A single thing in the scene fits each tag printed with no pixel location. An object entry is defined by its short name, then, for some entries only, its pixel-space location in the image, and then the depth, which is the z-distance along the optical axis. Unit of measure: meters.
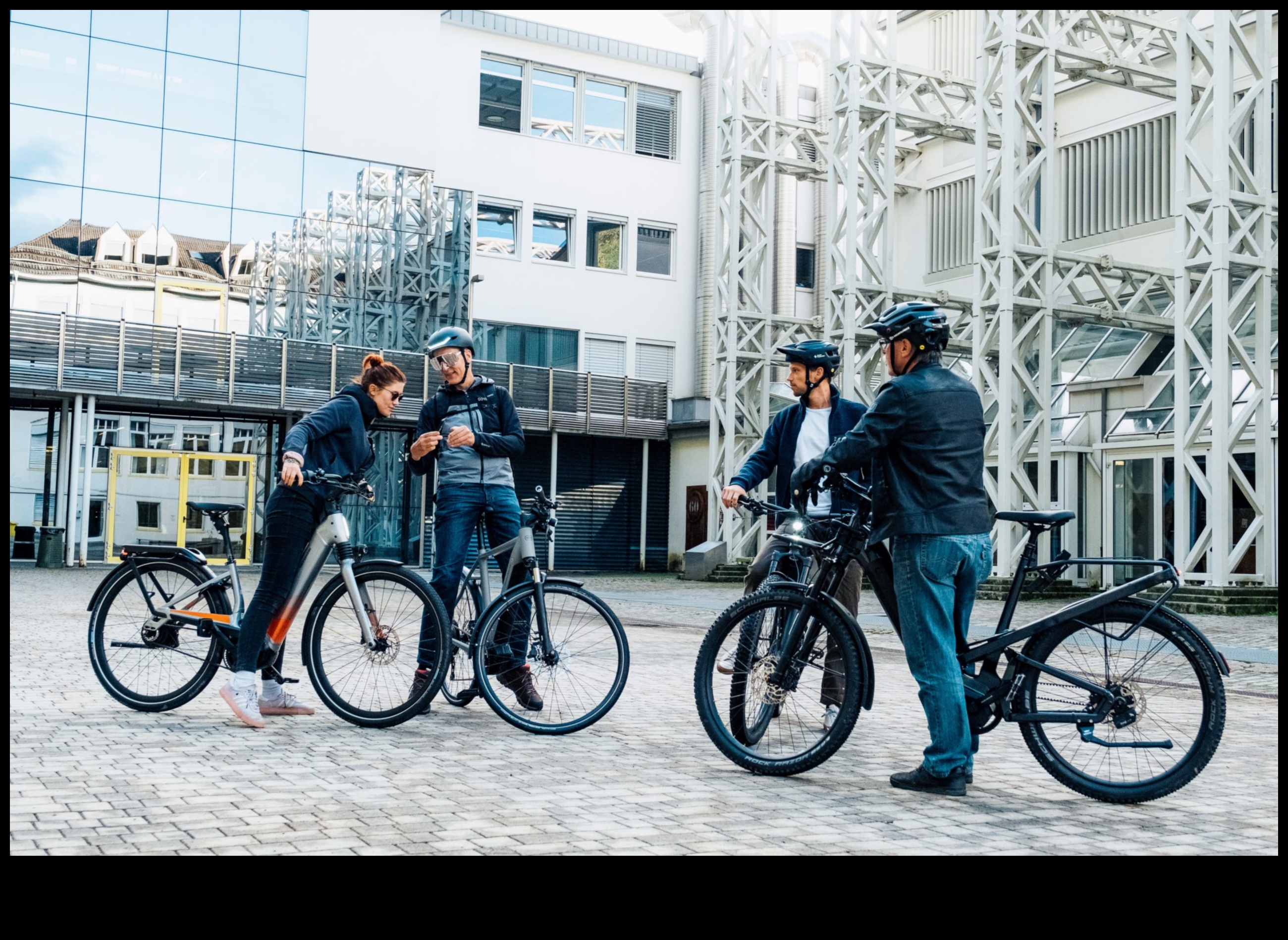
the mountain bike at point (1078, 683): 4.94
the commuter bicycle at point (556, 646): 6.46
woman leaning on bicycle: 6.54
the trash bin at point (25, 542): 27.38
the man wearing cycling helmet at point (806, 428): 6.79
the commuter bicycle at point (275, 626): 6.56
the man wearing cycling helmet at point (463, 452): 6.93
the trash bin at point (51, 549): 26.14
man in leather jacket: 5.09
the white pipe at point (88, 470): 26.77
